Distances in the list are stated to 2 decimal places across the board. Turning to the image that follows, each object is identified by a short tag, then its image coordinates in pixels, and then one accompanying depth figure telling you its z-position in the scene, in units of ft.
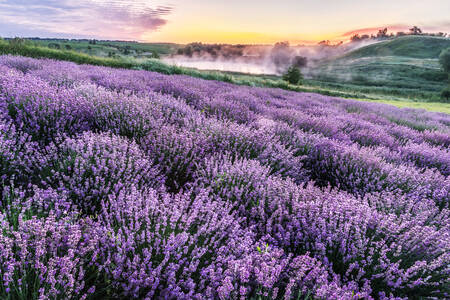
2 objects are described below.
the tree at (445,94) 102.42
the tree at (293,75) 103.85
